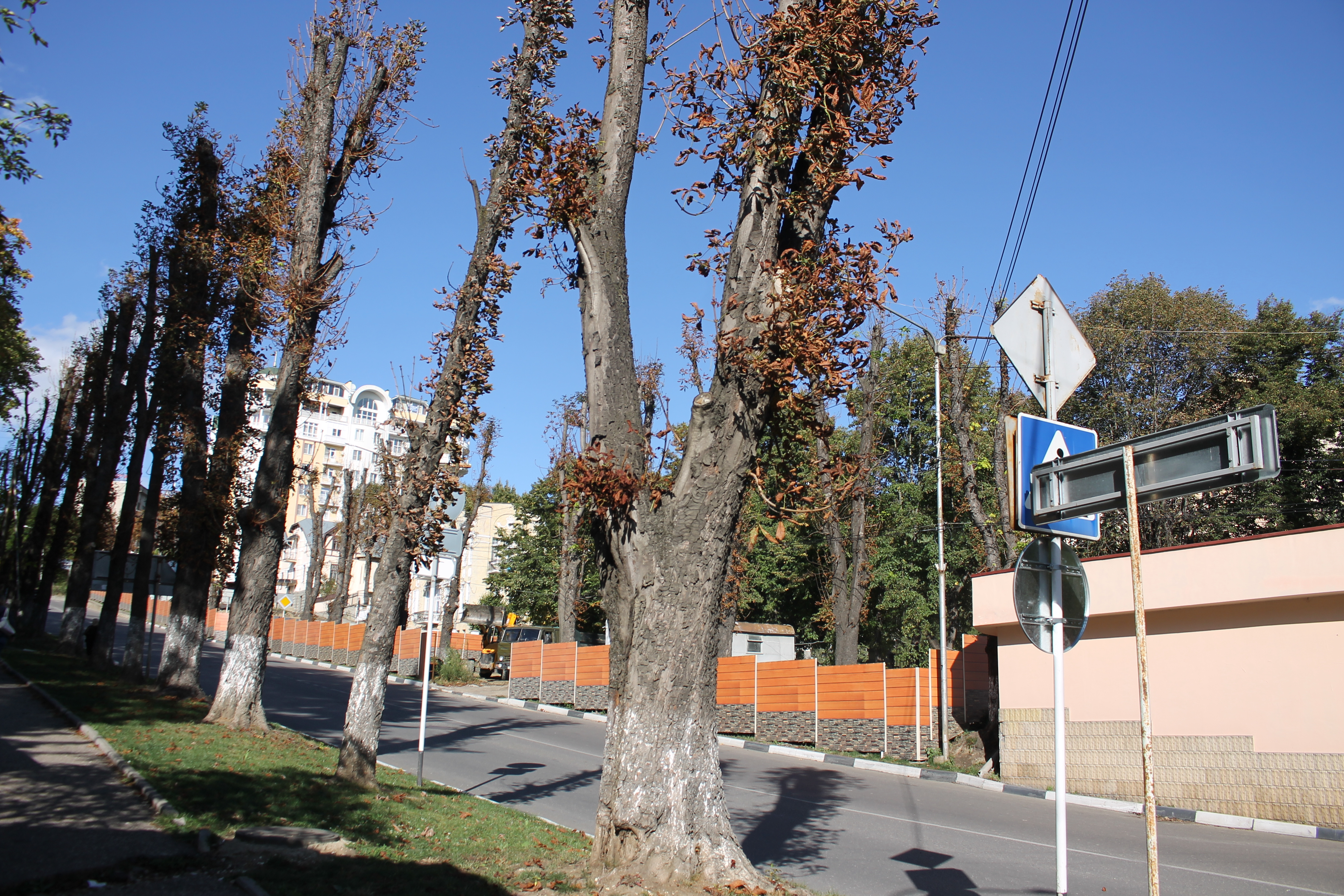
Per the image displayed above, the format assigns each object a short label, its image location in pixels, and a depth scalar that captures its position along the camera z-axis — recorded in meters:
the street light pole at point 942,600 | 17.03
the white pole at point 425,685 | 9.66
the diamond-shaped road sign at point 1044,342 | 5.64
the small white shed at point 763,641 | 27.91
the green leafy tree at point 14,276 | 8.87
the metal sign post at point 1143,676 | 3.71
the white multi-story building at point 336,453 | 69.81
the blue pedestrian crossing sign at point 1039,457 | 4.84
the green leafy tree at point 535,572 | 43.91
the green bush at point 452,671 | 33.56
